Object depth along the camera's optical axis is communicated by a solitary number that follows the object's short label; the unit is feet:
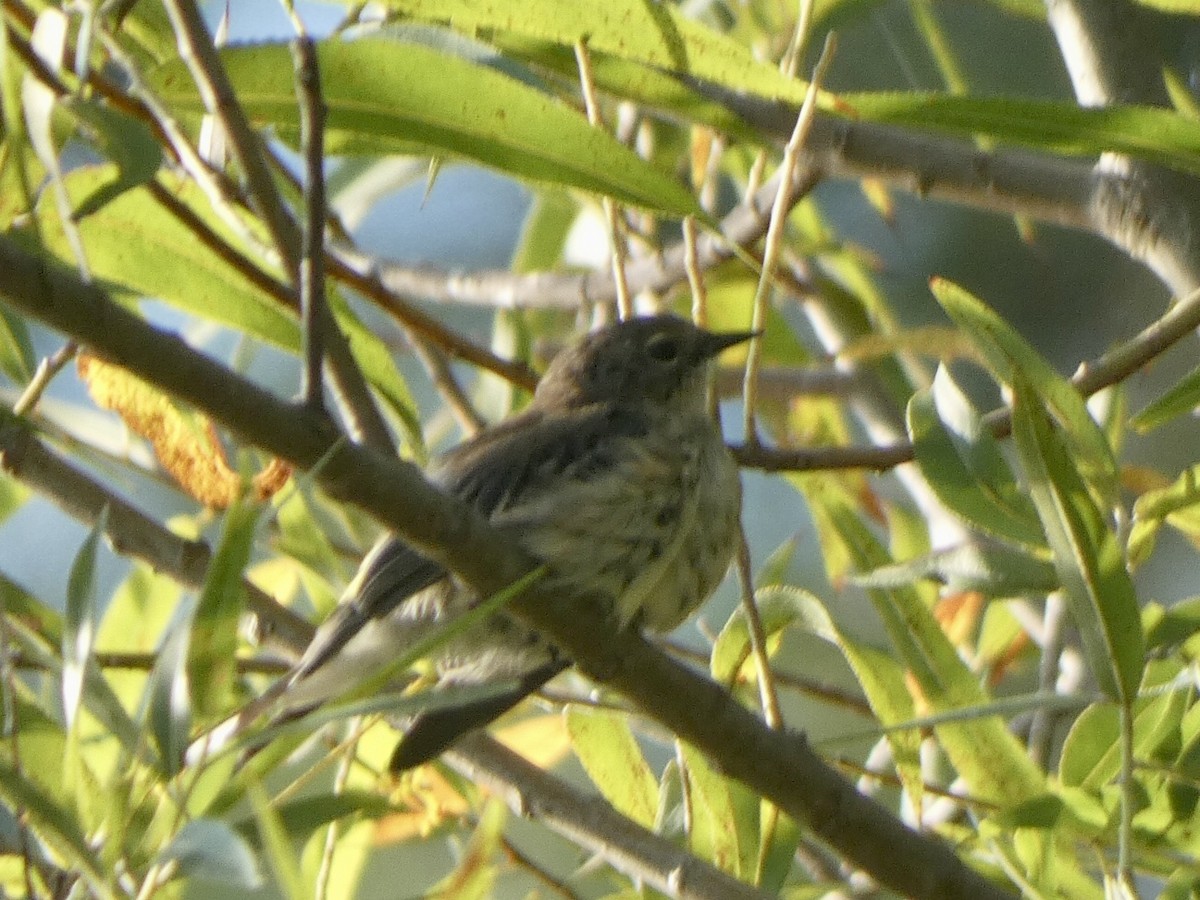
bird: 17.56
